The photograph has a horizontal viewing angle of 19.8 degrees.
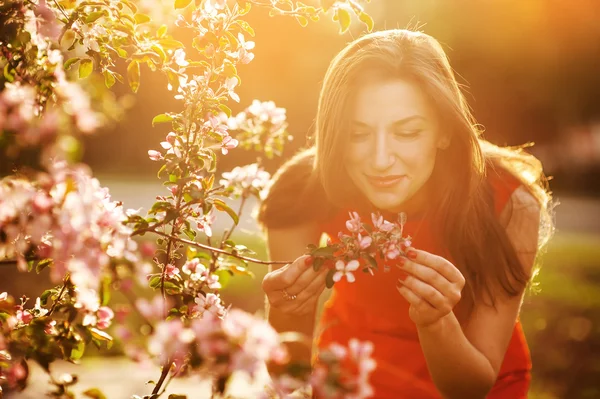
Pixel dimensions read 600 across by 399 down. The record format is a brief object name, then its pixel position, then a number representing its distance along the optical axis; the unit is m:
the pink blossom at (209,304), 1.87
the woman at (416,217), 2.00
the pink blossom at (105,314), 1.74
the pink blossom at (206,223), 1.90
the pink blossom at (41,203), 1.52
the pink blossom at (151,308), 1.67
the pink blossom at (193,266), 1.92
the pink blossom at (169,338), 1.54
